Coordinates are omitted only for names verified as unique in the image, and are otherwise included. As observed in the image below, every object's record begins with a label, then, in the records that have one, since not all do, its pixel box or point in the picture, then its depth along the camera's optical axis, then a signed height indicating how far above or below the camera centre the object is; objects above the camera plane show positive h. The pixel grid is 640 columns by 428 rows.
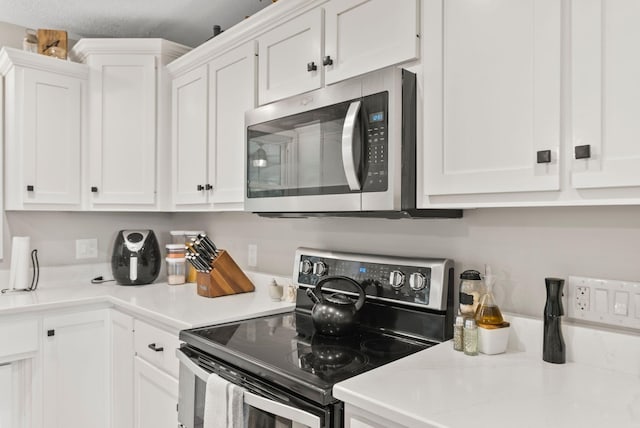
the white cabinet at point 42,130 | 2.33 +0.45
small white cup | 2.06 -0.39
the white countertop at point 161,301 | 1.79 -0.44
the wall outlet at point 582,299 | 1.22 -0.25
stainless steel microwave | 1.30 +0.21
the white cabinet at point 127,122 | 2.51 +0.52
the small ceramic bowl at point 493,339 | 1.27 -0.37
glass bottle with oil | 1.29 -0.30
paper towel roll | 2.38 -0.30
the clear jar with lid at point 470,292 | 1.33 -0.25
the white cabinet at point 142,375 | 1.76 -0.74
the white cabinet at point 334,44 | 1.36 +0.60
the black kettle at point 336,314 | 1.44 -0.35
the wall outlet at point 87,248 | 2.71 -0.24
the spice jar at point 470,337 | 1.26 -0.37
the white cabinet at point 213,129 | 2.02 +0.43
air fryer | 2.56 -0.29
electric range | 1.11 -0.43
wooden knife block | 2.18 -0.35
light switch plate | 1.14 -0.24
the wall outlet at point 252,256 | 2.41 -0.25
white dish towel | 1.22 -0.56
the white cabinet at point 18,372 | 2.00 -0.78
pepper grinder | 1.20 -0.31
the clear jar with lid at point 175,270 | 2.57 -0.36
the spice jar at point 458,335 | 1.30 -0.37
